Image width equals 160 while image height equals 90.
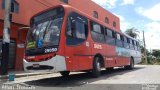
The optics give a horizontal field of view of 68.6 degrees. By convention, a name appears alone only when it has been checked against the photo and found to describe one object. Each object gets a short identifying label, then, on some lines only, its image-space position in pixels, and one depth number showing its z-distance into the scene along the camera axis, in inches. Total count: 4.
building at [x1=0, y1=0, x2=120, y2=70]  345.2
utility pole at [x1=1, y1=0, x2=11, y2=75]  270.7
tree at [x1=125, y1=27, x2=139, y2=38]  1103.3
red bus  181.5
